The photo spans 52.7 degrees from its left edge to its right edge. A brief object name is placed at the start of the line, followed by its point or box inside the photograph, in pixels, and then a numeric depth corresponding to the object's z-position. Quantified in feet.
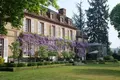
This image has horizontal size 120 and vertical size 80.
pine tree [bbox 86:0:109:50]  115.17
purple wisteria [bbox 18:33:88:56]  56.65
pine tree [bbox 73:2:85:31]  122.48
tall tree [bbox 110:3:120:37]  74.29
